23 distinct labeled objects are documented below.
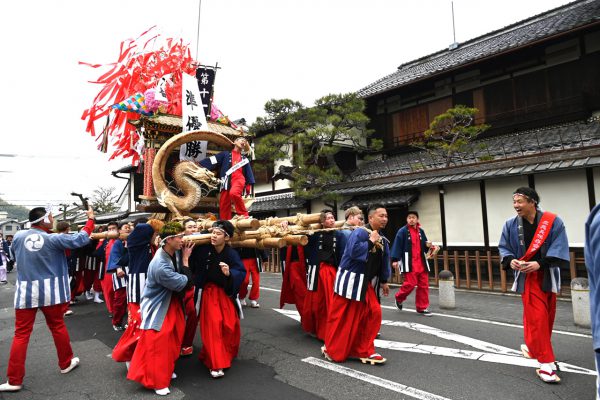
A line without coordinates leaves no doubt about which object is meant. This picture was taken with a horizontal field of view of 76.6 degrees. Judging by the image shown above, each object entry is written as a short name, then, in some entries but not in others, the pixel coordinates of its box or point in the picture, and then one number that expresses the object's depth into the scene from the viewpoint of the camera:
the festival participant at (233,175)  6.11
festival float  5.29
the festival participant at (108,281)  7.06
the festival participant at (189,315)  4.77
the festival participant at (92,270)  8.84
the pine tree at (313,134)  13.69
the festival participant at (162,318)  3.88
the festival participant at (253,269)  8.00
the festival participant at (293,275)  6.29
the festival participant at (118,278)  6.05
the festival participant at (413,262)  7.30
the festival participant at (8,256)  18.28
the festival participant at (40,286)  4.09
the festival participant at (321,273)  5.46
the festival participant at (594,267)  2.05
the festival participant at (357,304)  4.56
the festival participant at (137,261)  4.64
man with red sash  4.01
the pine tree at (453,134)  11.66
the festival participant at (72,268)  9.04
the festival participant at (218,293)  4.34
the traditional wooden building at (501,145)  9.66
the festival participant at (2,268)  14.11
